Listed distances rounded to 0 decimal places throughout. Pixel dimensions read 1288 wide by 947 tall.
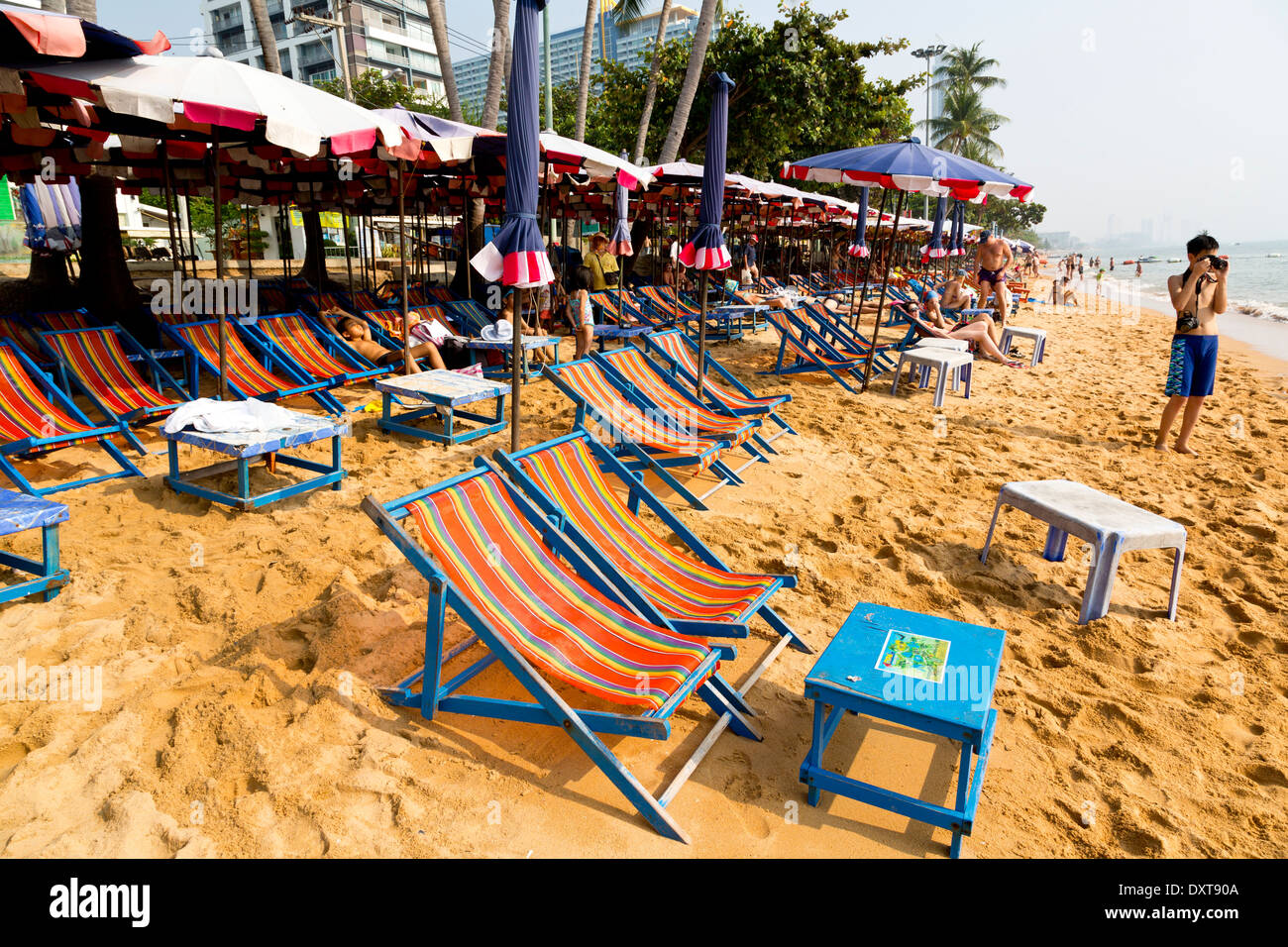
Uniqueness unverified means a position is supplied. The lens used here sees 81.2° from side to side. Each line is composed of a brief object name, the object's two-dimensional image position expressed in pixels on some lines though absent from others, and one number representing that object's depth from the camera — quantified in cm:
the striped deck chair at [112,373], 562
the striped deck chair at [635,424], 501
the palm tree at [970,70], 4478
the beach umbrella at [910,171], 722
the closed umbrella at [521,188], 351
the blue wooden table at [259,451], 436
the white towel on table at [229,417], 455
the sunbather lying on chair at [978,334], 1049
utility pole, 2191
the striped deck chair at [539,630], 239
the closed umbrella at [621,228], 1070
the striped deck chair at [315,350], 721
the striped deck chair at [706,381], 636
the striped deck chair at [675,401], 561
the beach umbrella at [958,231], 1538
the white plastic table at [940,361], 791
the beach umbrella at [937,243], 1364
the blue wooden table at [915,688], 221
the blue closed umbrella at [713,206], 579
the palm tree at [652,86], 1687
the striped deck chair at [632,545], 306
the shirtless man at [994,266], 1143
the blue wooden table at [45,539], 326
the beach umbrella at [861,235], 1484
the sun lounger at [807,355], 902
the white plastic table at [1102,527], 366
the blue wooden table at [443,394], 580
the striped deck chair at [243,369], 659
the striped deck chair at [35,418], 479
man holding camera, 608
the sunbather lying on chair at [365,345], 789
